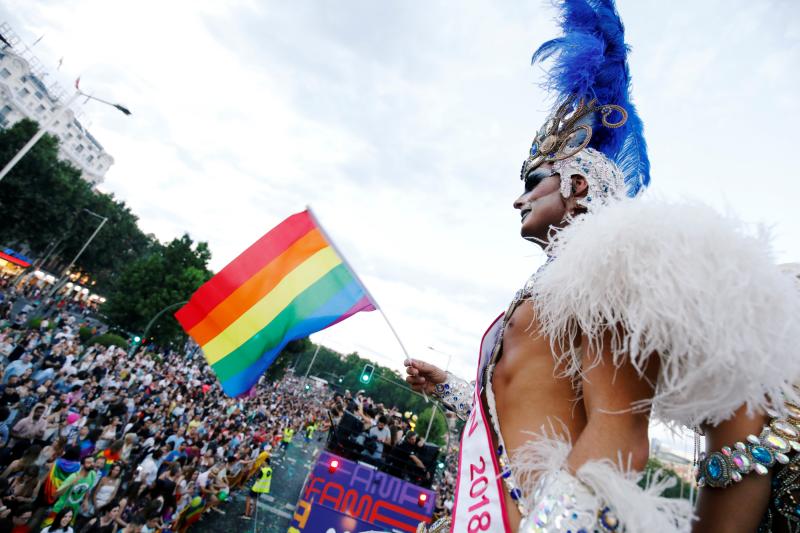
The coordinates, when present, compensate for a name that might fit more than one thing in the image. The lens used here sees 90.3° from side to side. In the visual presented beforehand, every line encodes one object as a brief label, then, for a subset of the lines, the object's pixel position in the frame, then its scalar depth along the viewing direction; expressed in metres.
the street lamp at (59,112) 15.89
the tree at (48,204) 34.44
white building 60.81
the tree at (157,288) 39.88
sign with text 7.05
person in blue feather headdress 0.92
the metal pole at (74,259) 46.25
